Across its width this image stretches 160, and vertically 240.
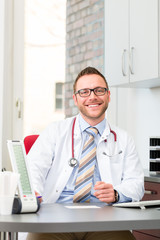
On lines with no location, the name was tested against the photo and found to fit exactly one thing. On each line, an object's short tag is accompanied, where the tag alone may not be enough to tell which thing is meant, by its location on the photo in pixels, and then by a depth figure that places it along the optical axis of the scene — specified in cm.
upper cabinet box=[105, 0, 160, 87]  334
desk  157
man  238
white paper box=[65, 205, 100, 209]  201
